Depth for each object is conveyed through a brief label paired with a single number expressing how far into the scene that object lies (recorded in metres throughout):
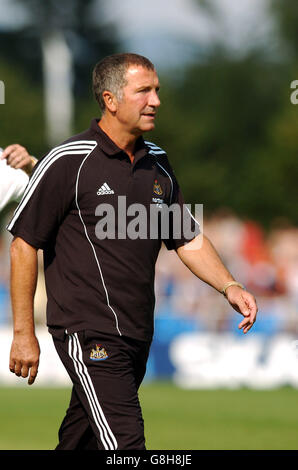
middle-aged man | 12.84
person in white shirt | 14.12
